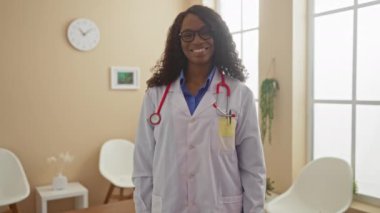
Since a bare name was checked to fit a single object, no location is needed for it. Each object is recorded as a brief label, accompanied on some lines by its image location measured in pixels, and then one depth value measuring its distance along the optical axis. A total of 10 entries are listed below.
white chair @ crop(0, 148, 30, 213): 3.25
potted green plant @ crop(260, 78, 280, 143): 3.15
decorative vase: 3.40
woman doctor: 1.24
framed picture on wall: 3.95
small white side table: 3.22
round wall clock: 3.69
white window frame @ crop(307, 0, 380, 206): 2.72
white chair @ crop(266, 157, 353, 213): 2.54
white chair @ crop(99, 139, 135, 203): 3.71
